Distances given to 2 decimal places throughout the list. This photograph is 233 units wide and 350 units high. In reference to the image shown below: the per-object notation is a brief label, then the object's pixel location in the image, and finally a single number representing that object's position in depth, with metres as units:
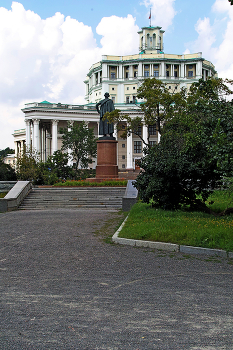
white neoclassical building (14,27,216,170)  81.38
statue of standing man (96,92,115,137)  28.34
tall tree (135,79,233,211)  9.91
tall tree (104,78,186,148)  27.84
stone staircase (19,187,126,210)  20.77
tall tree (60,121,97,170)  48.62
